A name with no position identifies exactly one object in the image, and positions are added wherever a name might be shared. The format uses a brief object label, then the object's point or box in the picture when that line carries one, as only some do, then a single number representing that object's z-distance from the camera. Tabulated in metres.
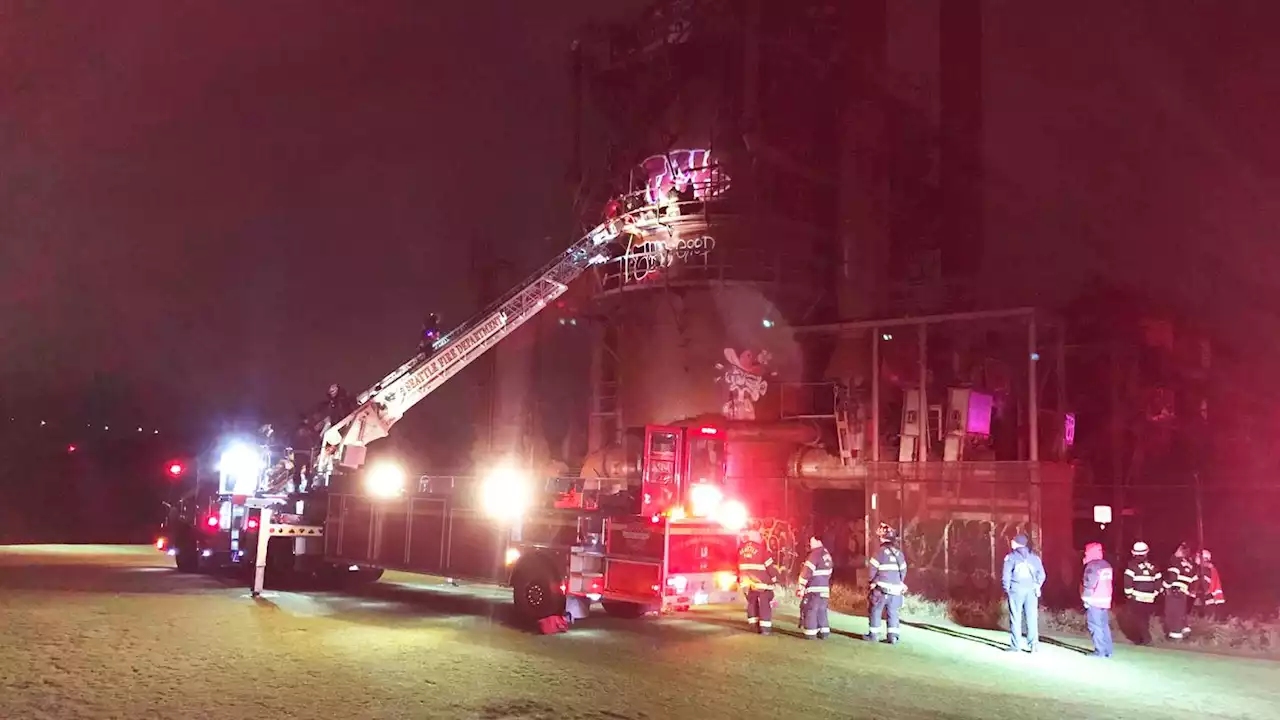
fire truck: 12.95
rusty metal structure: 20.86
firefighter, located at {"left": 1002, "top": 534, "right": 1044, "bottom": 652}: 12.91
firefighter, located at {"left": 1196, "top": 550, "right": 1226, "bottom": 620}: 15.23
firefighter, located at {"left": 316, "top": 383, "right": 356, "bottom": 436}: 20.05
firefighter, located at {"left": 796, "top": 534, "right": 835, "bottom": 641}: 13.43
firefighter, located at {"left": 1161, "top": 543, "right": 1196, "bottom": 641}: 14.07
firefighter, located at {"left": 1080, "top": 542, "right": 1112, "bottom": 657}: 12.77
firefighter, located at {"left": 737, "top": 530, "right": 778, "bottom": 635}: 13.64
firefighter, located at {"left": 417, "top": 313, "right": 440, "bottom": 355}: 22.03
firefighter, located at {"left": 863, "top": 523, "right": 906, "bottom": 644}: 13.18
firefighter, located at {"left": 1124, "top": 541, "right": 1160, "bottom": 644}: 14.18
